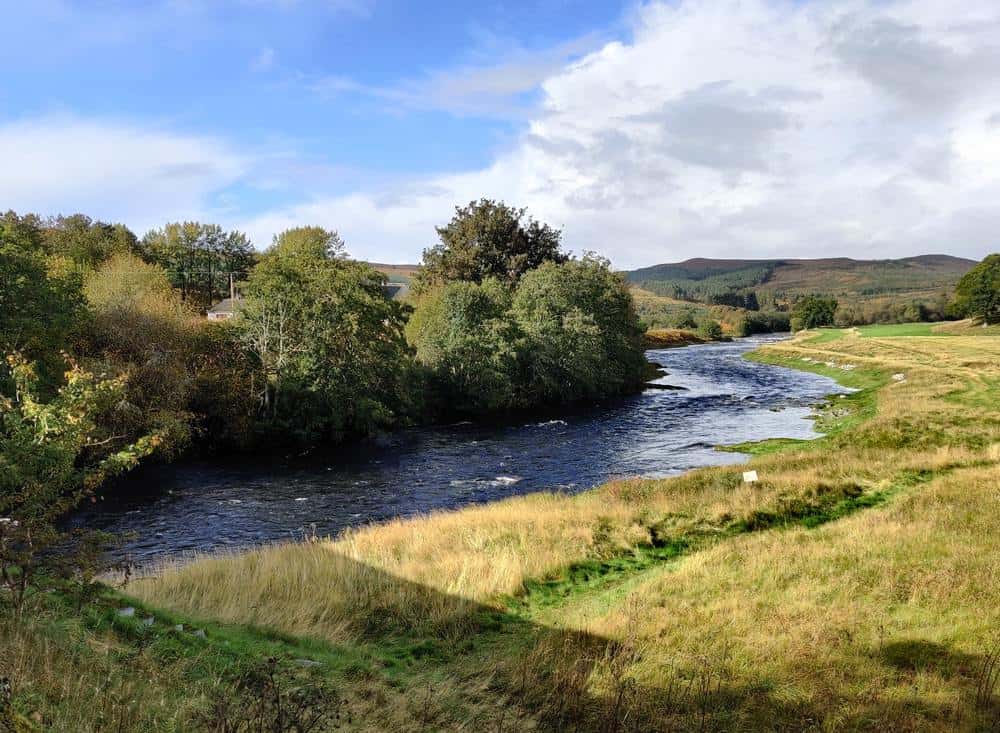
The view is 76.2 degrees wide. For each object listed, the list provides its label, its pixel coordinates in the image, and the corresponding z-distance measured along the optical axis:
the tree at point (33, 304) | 26.88
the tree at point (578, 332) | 53.81
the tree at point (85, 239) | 61.06
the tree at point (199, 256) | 80.56
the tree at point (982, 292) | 93.69
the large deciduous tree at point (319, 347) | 36.84
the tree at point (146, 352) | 29.61
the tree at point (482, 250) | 74.38
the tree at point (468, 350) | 47.75
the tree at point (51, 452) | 9.48
